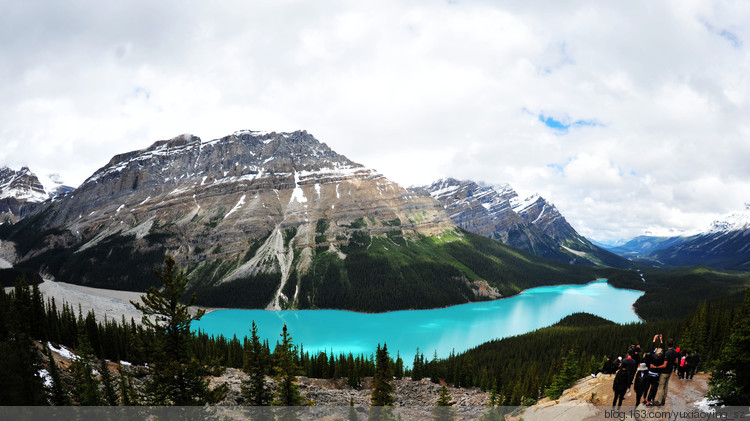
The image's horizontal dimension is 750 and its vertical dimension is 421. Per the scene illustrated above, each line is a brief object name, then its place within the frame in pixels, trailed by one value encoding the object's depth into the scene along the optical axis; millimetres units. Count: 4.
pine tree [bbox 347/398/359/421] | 35034
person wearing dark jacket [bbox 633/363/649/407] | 17953
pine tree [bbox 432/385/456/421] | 30108
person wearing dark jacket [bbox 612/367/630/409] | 17625
